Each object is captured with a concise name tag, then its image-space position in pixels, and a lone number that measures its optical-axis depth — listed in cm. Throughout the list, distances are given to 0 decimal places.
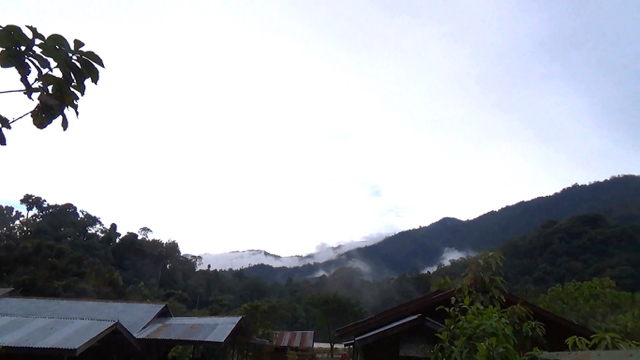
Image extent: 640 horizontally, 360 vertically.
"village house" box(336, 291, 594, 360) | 913
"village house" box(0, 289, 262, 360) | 1458
